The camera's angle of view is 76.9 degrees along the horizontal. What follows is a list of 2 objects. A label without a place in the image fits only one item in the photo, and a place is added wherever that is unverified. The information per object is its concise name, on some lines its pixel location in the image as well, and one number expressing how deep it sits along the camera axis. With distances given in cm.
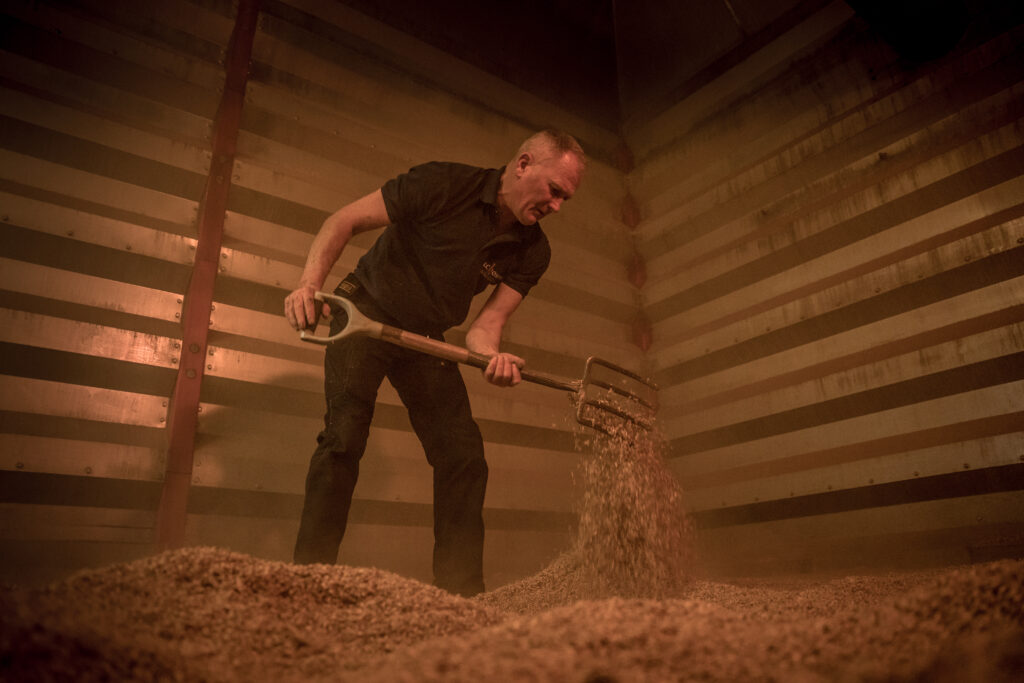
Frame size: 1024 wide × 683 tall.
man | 229
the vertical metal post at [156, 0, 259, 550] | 274
